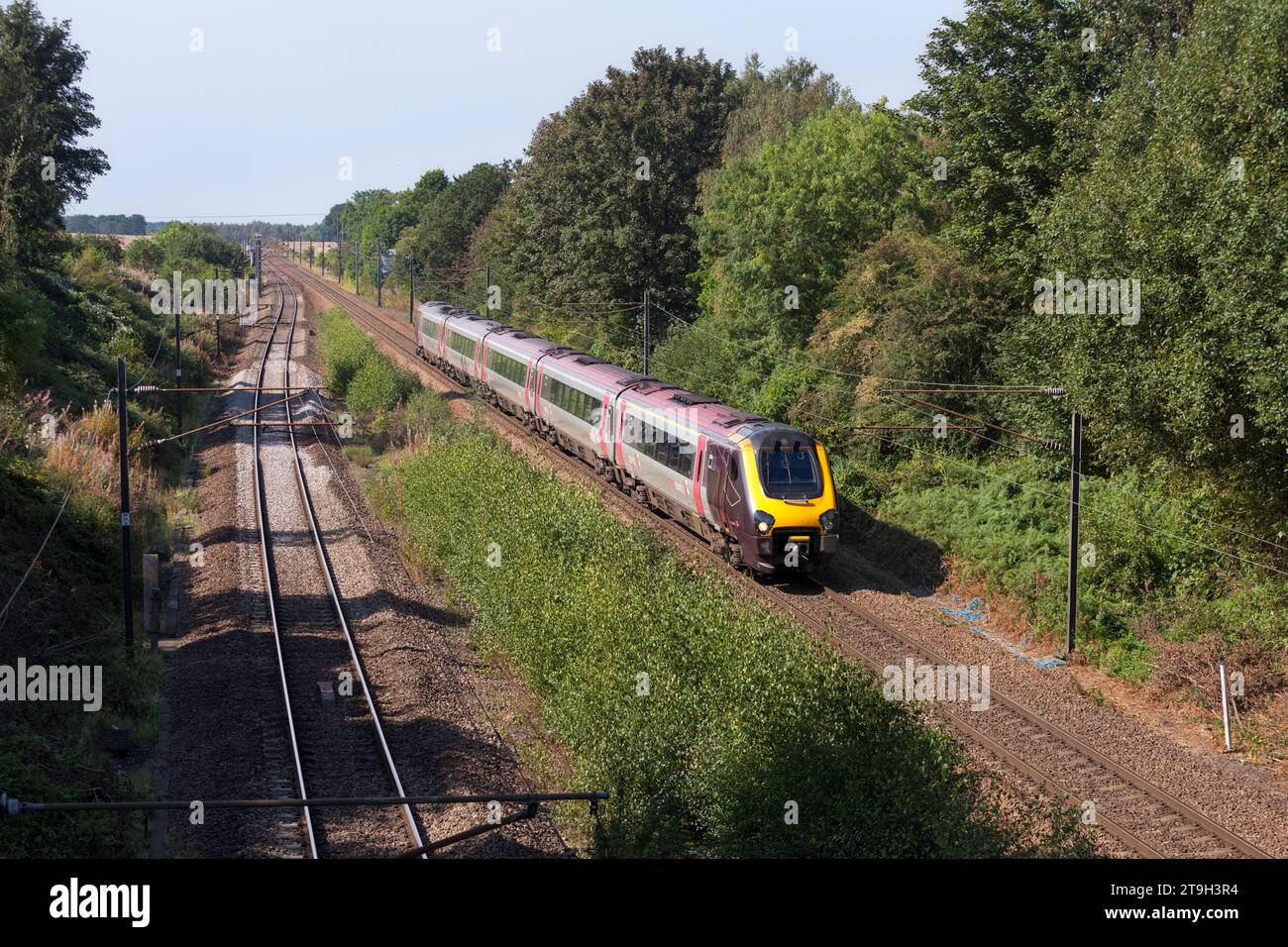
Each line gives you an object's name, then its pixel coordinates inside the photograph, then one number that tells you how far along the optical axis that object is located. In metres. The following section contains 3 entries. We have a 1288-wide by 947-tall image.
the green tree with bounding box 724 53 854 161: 43.66
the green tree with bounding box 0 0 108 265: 43.12
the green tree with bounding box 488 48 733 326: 45.97
